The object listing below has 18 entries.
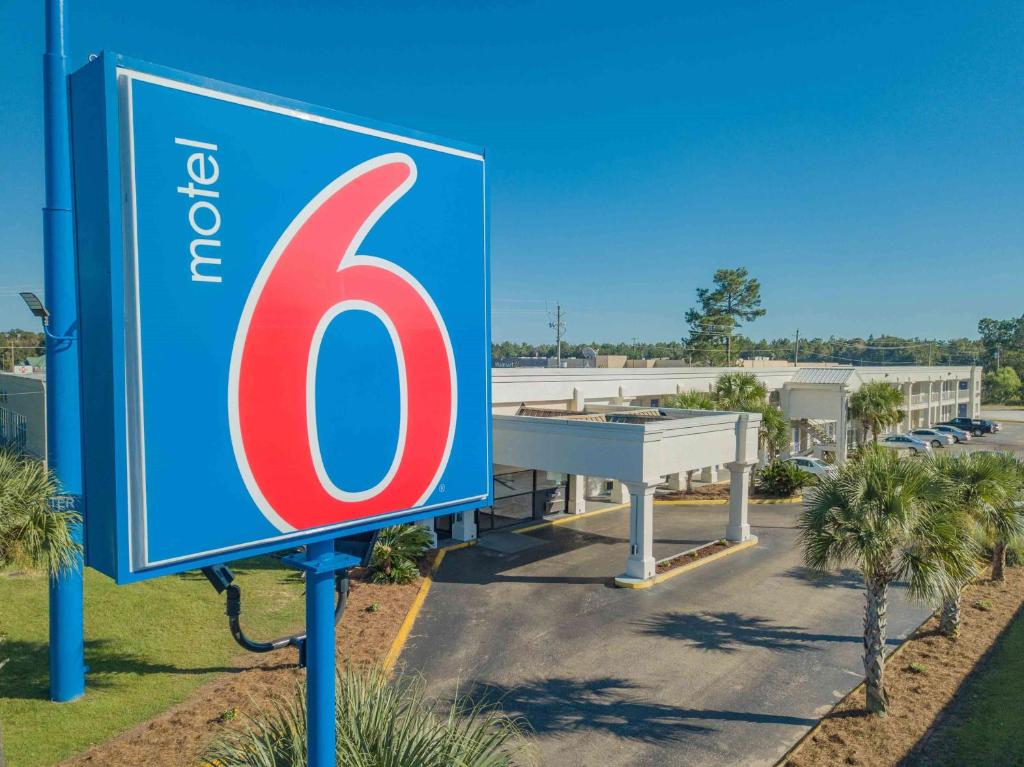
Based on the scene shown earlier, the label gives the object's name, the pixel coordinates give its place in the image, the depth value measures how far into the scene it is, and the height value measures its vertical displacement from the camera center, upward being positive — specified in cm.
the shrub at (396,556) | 1769 -520
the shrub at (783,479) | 2978 -529
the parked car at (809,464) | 3222 -519
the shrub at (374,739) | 599 -357
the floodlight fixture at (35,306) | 1051 +96
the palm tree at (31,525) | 843 -207
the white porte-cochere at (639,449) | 1822 -257
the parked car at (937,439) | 4803 -566
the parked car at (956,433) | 5149 -564
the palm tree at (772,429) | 3067 -314
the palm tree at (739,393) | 3150 -149
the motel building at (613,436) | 1848 -241
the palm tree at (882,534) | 1070 -284
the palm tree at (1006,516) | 1536 -363
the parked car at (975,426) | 5575 -550
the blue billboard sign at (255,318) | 335 +27
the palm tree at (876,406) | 3725 -250
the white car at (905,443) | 4350 -546
